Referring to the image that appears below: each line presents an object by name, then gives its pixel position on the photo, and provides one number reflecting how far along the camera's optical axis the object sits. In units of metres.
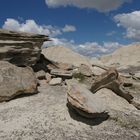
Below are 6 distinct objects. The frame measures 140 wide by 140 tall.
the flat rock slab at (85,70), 8.94
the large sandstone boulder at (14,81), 5.86
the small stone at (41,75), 7.79
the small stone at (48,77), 7.66
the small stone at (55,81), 7.30
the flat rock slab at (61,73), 7.88
